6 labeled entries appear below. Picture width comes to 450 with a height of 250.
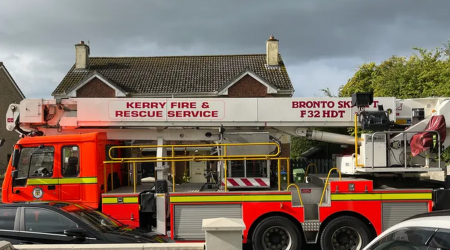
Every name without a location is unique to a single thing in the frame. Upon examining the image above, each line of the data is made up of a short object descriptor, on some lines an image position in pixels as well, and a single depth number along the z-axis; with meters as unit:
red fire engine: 7.92
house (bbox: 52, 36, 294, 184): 23.84
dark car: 6.17
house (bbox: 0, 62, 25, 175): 33.25
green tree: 19.91
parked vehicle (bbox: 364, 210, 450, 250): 2.46
